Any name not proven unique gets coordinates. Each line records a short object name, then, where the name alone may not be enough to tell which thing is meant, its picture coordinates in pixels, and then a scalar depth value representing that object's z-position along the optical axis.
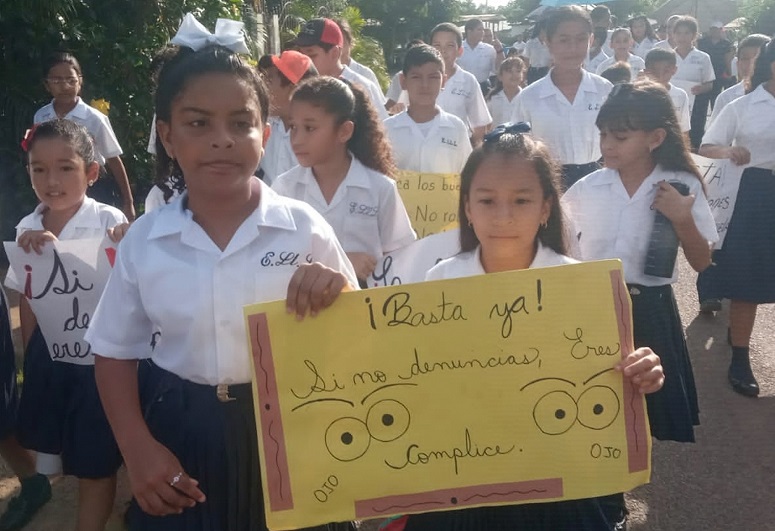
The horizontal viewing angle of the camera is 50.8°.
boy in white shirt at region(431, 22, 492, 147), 6.32
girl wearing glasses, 5.63
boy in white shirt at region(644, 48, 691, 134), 6.50
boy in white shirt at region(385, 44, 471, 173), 4.62
